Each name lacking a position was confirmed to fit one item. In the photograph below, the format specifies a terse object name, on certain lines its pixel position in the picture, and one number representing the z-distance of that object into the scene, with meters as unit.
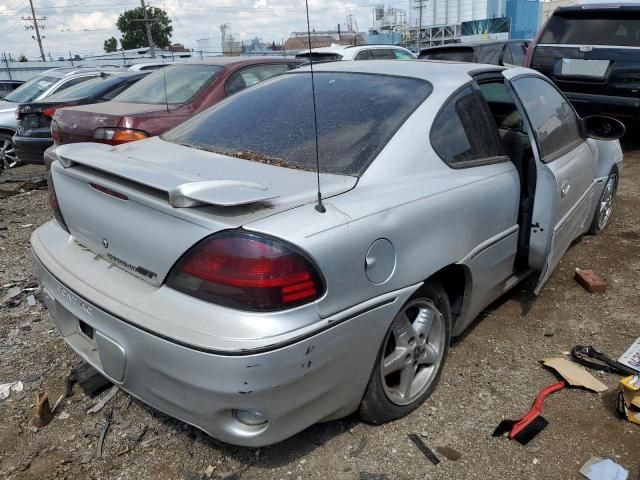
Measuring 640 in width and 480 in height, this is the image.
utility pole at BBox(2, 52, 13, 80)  29.34
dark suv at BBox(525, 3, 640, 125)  6.62
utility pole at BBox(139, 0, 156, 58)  36.42
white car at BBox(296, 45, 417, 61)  9.72
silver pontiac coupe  1.83
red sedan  5.20
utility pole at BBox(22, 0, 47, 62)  58.38
